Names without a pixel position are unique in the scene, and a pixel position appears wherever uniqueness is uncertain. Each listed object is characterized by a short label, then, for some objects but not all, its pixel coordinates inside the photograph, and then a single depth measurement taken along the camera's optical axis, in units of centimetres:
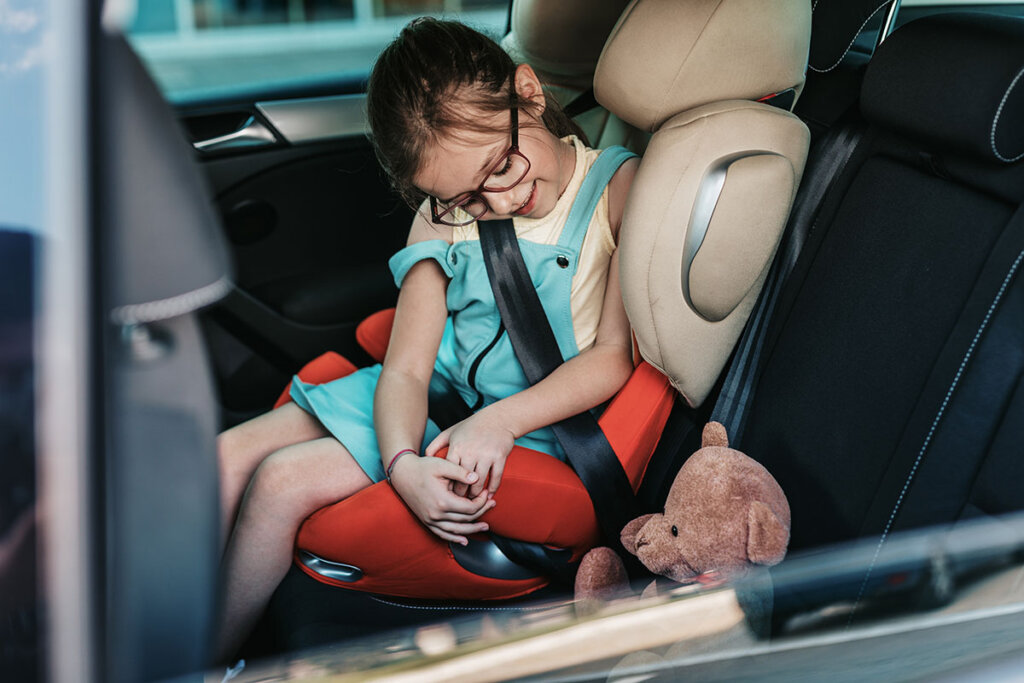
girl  111
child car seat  106
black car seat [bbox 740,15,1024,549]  96
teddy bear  92
